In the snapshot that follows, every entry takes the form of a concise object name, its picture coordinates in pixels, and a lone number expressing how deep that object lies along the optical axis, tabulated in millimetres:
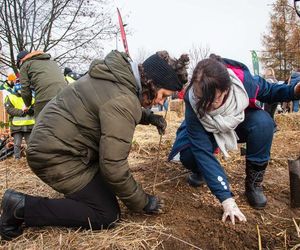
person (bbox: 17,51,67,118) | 4297
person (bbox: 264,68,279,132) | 6305
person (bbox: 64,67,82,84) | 5588
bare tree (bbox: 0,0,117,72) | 11414
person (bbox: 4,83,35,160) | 5645
